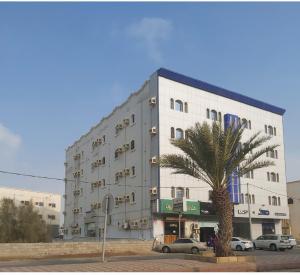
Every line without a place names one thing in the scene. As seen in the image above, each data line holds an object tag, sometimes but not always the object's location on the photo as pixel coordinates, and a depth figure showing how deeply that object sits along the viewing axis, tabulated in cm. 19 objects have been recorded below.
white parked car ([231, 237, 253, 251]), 2600
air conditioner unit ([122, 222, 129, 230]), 3129
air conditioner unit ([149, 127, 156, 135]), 2963
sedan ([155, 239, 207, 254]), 2354
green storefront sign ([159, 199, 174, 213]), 2810
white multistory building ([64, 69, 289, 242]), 2952
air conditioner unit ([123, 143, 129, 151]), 3366
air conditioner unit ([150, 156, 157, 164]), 2897
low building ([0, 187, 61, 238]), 6304
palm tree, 1487
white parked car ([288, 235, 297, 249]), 2671
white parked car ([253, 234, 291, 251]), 2639
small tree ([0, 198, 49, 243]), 2688
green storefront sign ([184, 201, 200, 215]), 2932
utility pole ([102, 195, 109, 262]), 1242
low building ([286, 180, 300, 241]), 4464
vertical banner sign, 3292
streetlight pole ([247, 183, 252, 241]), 3223
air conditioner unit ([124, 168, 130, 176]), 3305
